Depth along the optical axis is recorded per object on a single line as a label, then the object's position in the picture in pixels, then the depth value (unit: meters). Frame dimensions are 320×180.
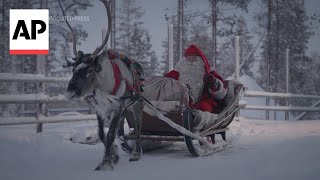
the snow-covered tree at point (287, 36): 20.26
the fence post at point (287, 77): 15.05
